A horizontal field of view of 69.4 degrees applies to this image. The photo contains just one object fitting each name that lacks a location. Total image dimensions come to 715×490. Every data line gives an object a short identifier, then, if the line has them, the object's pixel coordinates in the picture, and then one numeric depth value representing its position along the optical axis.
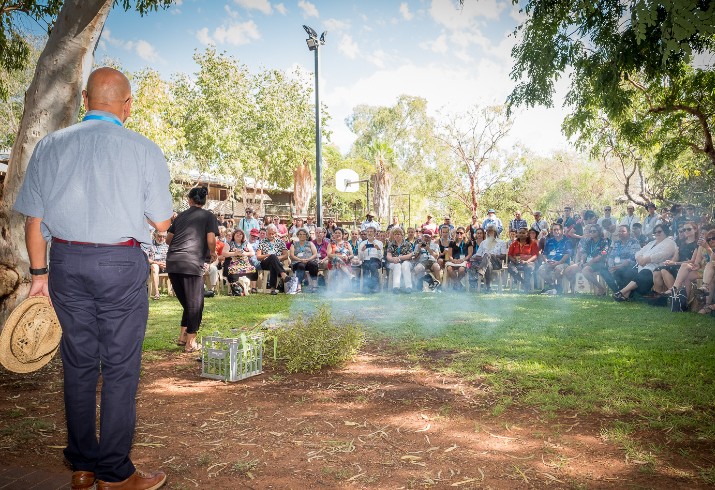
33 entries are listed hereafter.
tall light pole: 12.85
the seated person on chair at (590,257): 11.78
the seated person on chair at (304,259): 12.70
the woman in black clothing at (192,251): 5.66
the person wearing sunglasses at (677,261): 9.67
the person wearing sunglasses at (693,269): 8.92
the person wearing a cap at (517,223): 14.87
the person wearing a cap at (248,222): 15.22
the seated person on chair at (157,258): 11.70
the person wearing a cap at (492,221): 15.19
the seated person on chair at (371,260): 13.02
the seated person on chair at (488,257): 12.90
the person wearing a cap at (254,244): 12.77
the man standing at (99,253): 2.42
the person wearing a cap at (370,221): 14.90
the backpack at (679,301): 9.01
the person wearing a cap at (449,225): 13.77
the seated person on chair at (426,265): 12.95
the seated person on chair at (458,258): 12.97
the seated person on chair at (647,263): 9.99
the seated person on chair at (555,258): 12.43
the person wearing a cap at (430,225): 17.00
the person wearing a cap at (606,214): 14.21
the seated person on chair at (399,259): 12.74
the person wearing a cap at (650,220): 12.76
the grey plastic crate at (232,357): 4.81
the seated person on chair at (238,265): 12.25
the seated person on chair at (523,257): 12.77
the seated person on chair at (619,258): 10.86
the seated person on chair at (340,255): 13.34
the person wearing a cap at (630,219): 13.71
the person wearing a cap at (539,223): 15.30
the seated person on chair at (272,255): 12.62
